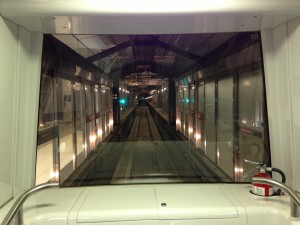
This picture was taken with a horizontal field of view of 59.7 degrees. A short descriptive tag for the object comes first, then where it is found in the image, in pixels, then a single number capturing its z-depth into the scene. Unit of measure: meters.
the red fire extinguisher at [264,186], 1.86
